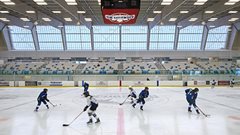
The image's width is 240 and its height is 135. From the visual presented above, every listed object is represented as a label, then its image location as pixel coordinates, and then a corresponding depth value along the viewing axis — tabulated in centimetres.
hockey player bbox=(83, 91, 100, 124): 635
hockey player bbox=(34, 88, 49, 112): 890
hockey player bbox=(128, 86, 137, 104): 1017
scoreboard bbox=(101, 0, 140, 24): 714
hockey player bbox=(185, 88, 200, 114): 798
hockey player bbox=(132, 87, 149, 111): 898
